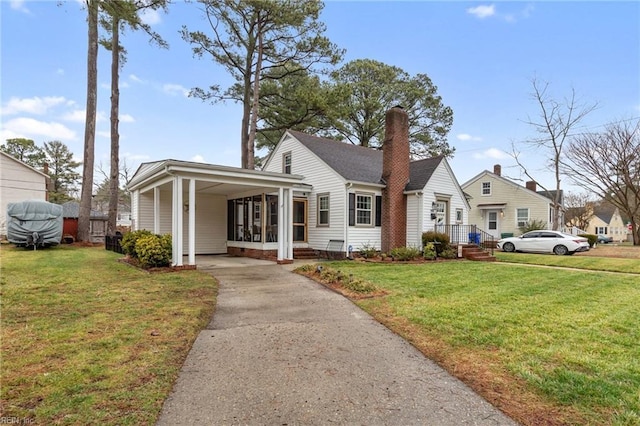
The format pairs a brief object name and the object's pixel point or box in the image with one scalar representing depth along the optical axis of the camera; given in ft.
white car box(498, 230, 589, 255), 56.95
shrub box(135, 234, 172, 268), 31.68
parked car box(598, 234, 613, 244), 125.14
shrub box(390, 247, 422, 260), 42.83
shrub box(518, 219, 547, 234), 76.84
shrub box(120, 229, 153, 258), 37.06
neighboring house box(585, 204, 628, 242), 194.29
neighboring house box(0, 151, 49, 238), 76.18
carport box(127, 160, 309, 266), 32.94
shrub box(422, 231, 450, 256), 46.37
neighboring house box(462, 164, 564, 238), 88.38
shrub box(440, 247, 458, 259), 46.19
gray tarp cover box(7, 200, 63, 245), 49.08
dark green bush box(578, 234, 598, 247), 74.58
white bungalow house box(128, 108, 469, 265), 43.68
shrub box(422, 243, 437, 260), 44.57
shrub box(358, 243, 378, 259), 44.50
